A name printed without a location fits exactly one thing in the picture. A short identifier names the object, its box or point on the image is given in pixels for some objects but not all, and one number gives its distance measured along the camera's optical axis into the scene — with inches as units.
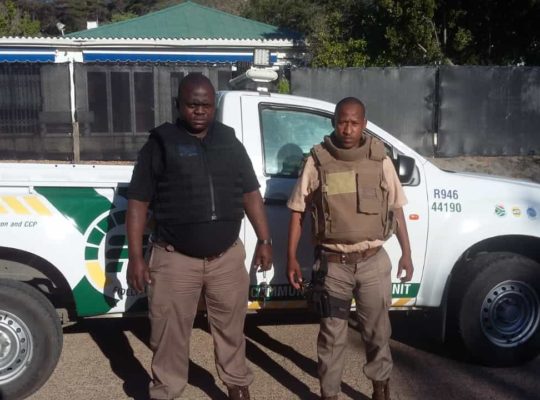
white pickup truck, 178.4
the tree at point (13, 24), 1162.4
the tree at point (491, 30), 696.4
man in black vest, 151.3
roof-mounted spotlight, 230.8
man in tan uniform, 158.2
